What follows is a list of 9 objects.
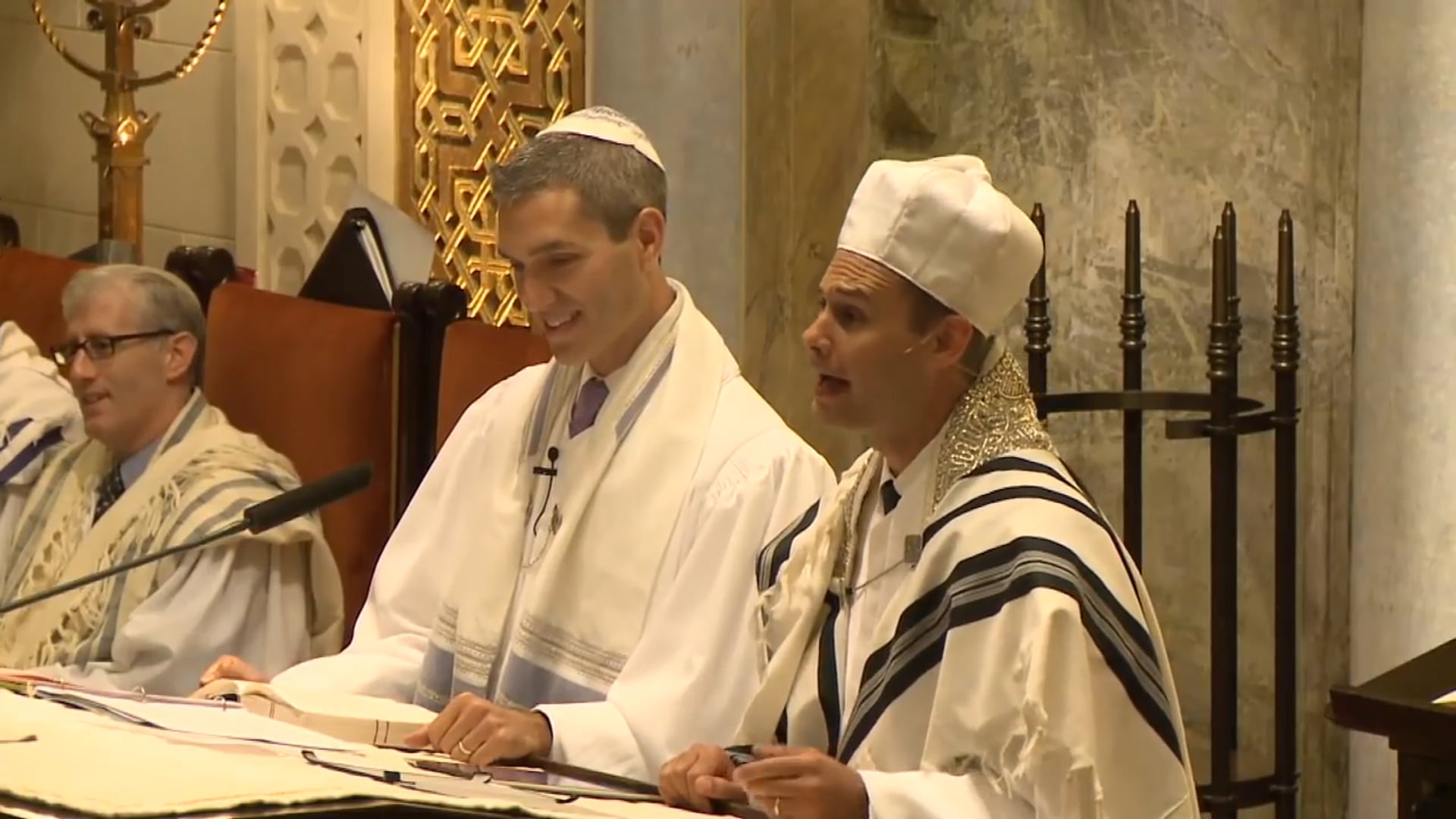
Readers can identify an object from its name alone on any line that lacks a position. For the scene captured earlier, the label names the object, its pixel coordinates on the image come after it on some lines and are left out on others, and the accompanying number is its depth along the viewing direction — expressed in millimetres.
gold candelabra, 13180
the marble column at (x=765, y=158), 10391
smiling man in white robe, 7066
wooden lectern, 5707
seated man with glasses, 9062
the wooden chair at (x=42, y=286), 11445
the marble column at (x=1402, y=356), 8742
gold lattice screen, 12437
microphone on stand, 6172
